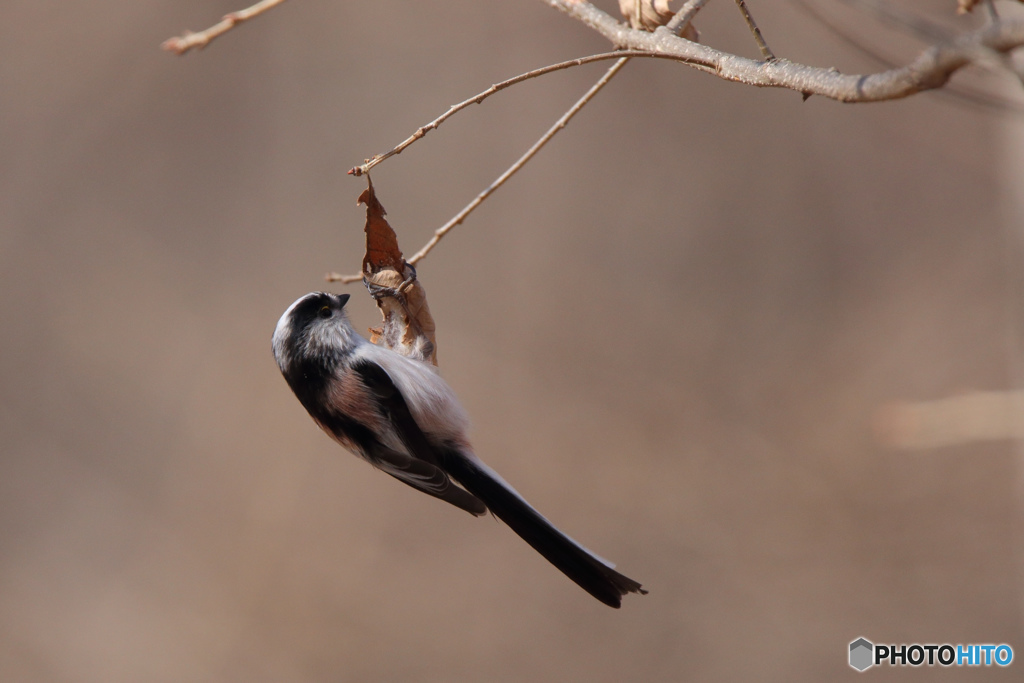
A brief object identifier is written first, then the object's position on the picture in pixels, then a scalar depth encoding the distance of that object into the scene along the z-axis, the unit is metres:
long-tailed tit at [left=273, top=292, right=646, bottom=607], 4.34
